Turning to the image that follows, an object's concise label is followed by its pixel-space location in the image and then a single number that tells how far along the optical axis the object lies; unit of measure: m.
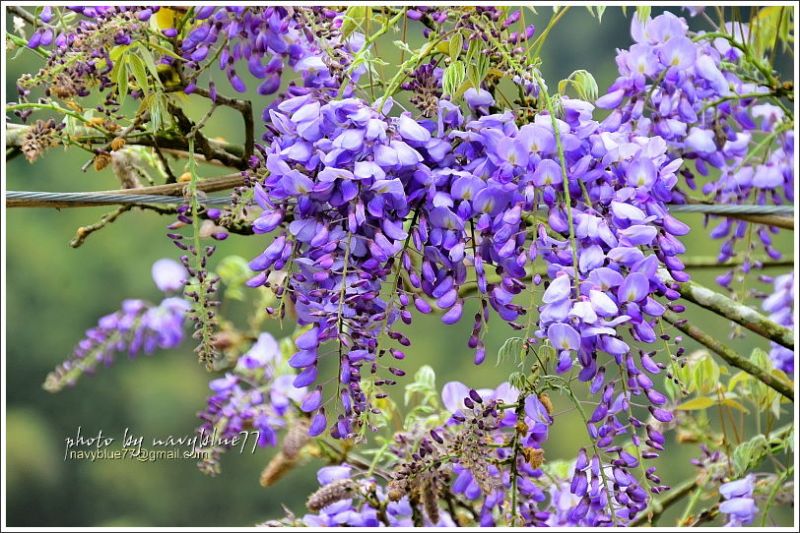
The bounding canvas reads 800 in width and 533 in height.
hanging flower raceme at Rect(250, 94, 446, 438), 2.56
